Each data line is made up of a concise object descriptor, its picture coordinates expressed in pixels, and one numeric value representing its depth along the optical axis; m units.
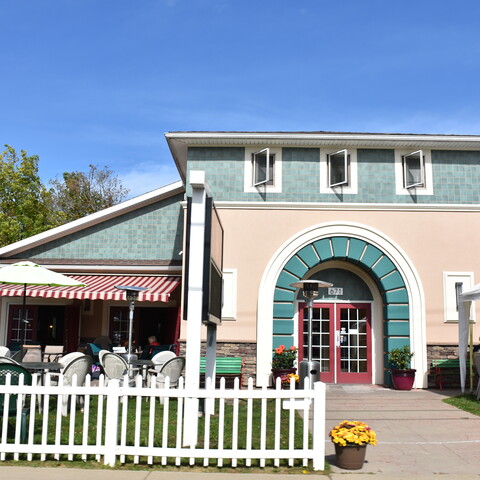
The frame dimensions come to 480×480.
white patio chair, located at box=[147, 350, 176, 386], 12.00
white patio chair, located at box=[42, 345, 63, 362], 15.04
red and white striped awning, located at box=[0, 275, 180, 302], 14.92
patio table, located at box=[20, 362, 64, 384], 9.65
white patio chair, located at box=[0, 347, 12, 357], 12.72
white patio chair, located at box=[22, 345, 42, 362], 14.26
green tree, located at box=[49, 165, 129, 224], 36.00
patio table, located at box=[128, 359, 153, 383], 11.91
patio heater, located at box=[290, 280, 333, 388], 12.16
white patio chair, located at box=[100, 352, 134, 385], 11.06
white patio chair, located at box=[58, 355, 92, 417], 9.75
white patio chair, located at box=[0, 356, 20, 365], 9.09
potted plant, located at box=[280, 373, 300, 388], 13.43
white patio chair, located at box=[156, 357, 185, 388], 11.09
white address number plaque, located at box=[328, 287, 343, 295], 15.73
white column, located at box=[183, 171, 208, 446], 6.81
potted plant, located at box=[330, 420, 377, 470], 6.56
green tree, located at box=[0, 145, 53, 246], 26.69
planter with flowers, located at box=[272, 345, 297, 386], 14.08
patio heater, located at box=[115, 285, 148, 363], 12.44
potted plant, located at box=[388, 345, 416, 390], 14.25
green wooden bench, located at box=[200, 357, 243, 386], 14.05
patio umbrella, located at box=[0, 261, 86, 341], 10.79
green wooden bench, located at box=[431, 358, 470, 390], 14.66
